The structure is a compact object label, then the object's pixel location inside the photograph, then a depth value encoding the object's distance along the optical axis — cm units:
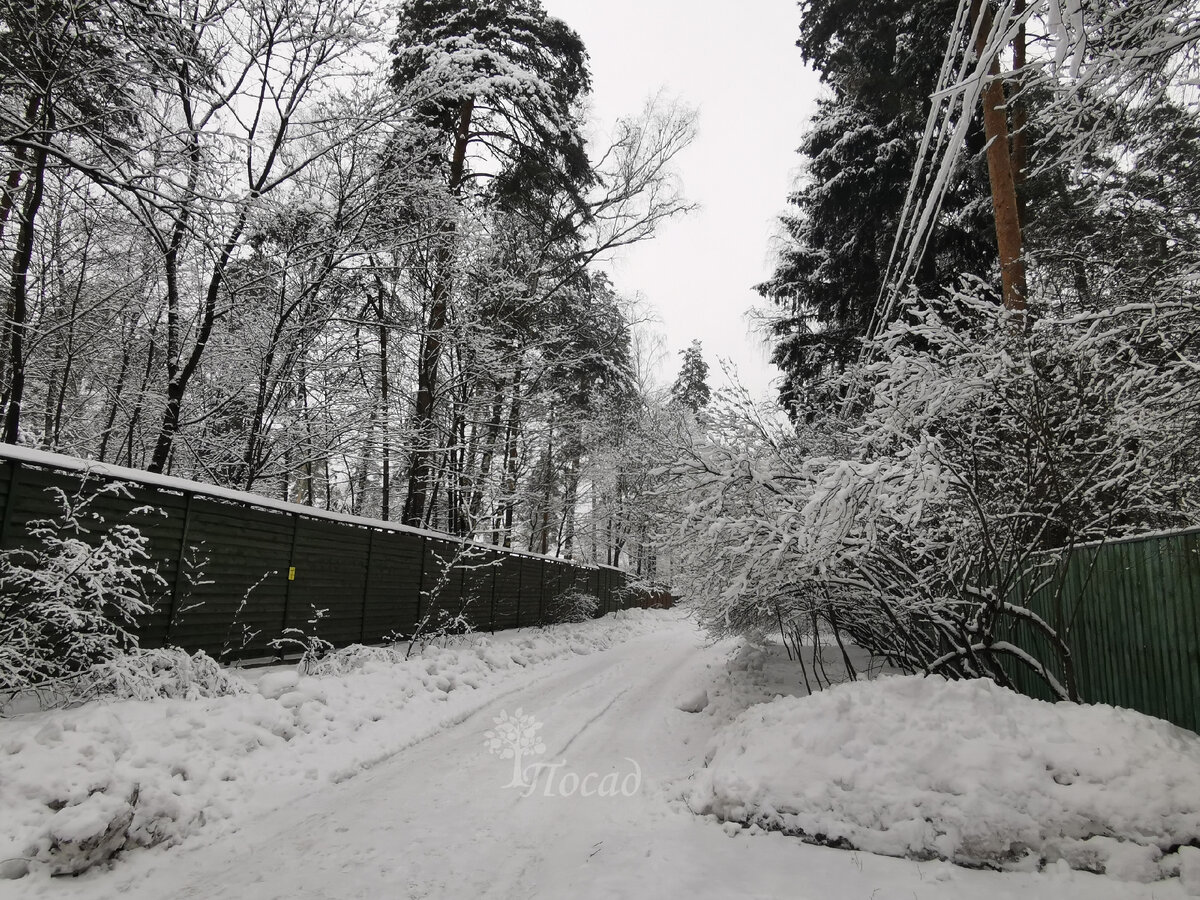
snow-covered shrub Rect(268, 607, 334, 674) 697
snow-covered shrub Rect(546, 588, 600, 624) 1692
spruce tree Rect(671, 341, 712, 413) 3644
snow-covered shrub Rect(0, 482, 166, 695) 420
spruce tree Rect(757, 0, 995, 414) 916
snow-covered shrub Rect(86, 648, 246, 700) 465
